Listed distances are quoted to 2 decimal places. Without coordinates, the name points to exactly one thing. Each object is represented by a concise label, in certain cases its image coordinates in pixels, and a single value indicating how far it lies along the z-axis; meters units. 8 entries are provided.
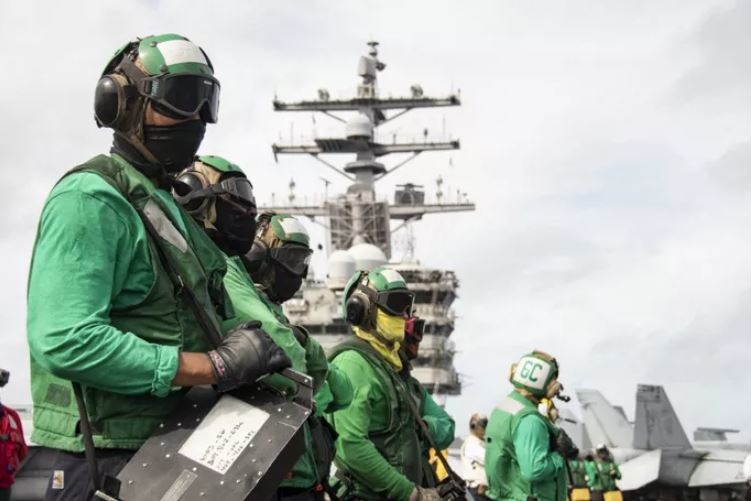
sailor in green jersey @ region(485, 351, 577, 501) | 8.80
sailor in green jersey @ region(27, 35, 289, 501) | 3.04
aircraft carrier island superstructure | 48.44
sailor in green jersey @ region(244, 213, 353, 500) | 5.29
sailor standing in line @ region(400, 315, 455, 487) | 7.51
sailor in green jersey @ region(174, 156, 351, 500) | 4.54
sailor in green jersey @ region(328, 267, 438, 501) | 6.66
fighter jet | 36.91
